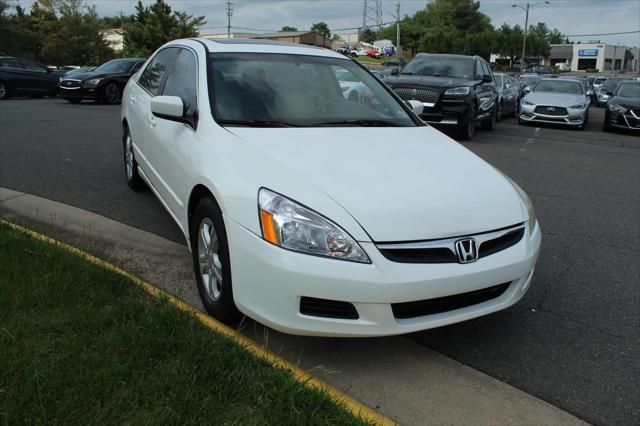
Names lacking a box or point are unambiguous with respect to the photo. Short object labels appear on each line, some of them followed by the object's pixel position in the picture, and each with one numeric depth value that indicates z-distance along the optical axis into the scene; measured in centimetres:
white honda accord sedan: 261
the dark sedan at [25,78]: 1856
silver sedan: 1552
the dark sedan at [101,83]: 1706
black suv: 1120
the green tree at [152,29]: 4647
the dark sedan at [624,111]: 1497
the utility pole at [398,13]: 6469
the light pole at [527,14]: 6009
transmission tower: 9290
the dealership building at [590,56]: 11344
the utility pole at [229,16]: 8906
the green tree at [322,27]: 12262
